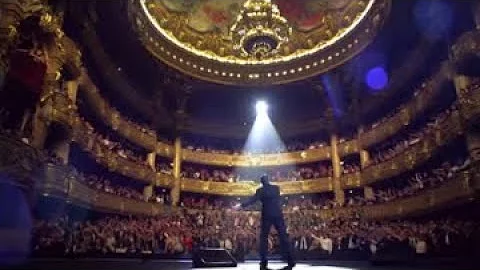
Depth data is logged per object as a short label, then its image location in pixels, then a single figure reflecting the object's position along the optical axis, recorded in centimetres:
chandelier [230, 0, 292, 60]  2603
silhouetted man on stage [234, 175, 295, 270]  935
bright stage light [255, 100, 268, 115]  3412
